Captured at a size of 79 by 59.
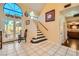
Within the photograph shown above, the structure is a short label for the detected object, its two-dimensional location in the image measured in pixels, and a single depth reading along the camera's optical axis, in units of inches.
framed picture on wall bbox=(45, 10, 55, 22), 68.0
